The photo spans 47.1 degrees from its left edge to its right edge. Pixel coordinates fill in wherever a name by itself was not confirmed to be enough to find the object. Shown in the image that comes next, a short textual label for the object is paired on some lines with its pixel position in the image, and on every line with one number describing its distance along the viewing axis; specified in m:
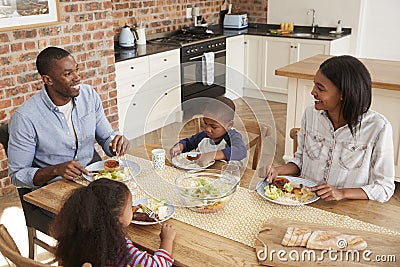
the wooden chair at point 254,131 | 2.33
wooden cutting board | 1.35
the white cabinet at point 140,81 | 3.49
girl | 1.30
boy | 2.10
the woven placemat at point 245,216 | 1.56
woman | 1.81
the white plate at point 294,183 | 1.72
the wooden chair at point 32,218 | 2.10
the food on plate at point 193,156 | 2.13
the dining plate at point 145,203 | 1.60
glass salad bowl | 1.70
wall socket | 5.59
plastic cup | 2.06
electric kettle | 4.54
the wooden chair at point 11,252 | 1.27
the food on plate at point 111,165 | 2.05
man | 2.05
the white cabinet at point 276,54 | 5.27
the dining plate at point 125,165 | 2.00
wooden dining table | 1.41
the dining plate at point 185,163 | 2.07
